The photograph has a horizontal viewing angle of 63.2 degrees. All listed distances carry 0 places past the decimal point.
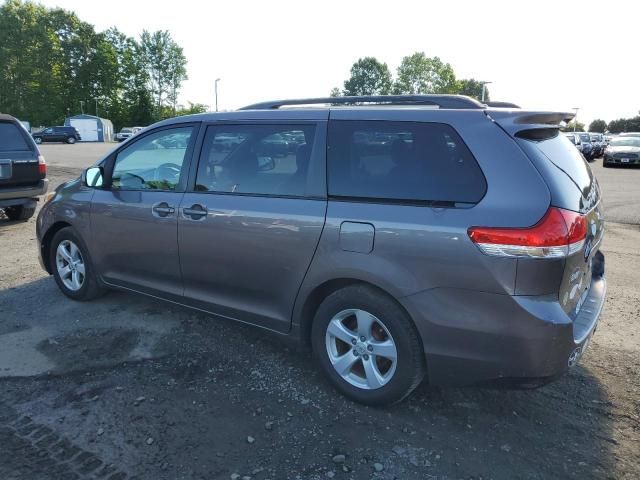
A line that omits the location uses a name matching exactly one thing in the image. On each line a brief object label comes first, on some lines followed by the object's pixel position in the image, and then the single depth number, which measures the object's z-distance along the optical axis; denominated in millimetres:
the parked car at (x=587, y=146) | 28078
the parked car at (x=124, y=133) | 53219
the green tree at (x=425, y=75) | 92062
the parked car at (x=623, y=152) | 23828
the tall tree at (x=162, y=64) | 88188
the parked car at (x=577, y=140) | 25175
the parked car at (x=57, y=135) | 49062
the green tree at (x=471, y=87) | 97538
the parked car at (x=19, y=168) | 7973
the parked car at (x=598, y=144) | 32844
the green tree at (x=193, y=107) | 72312
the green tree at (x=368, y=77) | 106438
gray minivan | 2600
